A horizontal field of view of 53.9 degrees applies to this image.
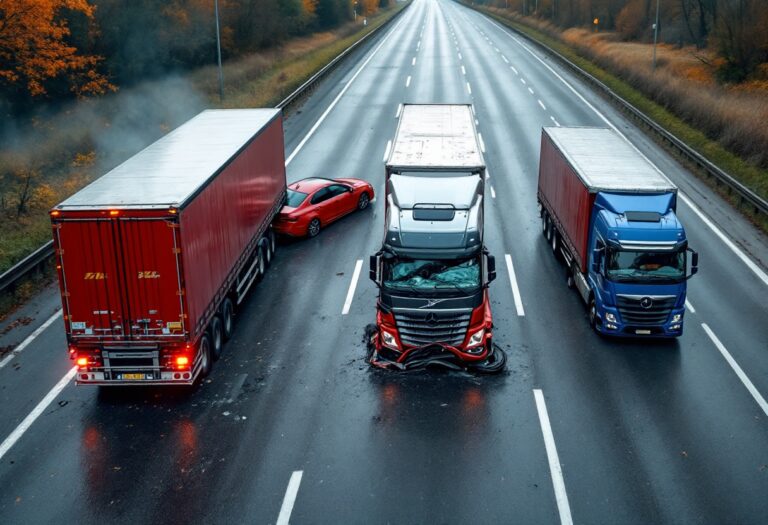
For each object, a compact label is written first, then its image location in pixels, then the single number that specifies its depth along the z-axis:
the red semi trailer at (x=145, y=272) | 13.61
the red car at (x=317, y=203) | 23.86
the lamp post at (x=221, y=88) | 40.06
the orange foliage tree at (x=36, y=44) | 39.97
